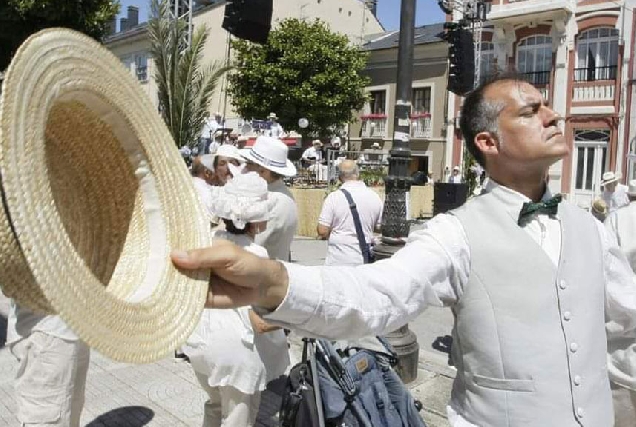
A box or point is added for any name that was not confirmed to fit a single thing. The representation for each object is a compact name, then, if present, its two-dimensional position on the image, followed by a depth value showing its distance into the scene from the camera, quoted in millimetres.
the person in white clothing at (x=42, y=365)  2779
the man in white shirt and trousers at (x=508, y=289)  1513
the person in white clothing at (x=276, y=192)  3770
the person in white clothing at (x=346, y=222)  5176
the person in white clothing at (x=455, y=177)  22316
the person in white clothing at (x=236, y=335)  2938
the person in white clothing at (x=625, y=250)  2713
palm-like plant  10289
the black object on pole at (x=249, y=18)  5805
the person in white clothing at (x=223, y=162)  5363
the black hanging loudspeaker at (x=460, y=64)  9922
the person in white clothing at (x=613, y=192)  9992
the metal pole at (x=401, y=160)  5453
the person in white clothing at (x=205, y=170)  5629
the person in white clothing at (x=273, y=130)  16784
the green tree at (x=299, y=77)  26562
